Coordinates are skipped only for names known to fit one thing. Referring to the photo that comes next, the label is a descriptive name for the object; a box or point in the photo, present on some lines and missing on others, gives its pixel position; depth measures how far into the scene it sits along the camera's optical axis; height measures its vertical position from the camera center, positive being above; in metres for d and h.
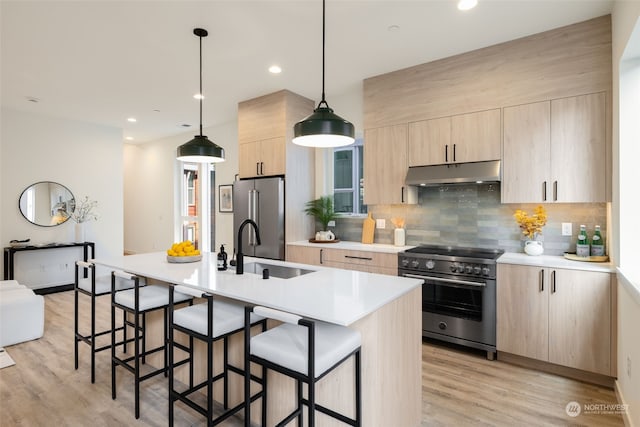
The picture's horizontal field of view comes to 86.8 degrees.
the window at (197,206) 6.73 +0.12
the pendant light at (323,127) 1.88 +0.48
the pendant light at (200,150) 2.77 +0.51
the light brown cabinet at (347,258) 3.52 -0.53
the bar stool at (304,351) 1.41 -0.63
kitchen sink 2.59 -0.46
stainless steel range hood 3.15 +0.37
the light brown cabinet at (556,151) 2.73 +0.51
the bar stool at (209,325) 1.84 -0.64
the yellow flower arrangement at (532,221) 3.02 -0.09
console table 4.92 -0.60
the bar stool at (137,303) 2.23 -0.64
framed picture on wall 5.98 +0.25
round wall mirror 5.31 +0.14
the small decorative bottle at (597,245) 2.82 -0.28
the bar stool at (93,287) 2.63 -0.63
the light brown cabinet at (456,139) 3.20 +0.72
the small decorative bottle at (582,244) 2.85 -0.28
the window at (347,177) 4.62 +0.47
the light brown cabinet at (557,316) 2.52 -0.83
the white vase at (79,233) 5.56 -0.35
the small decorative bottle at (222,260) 2.50 -0.37
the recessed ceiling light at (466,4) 2.48 +1.54
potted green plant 4.47 +0.02
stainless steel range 2.96 -0.75
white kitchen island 1.67 -0.59
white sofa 3.30 -1.05
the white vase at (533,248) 3.06 -0.33
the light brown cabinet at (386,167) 3.72 +0.51
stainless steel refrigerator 4.30 +0.00
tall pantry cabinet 4.35 +0.82
